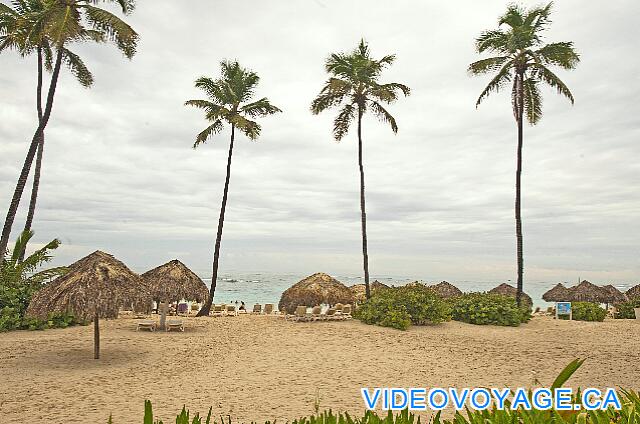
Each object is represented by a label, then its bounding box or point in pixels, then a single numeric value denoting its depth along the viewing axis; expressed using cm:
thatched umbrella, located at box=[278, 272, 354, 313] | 2312
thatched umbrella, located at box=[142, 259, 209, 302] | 1989
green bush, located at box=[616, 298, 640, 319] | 2625
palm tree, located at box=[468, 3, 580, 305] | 2255
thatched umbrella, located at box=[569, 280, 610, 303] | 3275
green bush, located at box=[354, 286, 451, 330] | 1932
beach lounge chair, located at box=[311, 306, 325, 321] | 2075
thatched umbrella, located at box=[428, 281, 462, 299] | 3000
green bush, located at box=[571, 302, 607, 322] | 2422
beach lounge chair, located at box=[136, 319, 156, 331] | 1747
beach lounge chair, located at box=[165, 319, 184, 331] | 1748
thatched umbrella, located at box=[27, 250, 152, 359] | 1185
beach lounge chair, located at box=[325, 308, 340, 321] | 2080
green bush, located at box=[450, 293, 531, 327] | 2066
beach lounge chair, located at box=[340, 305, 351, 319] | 2661
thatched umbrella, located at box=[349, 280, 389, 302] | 2567
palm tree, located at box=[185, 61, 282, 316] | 2388
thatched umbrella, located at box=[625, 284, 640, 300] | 3139
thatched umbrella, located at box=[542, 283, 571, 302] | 3359
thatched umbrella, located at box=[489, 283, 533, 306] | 3197
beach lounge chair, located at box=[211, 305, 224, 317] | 2682
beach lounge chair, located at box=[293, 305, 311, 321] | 2077
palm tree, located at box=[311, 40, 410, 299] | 2366
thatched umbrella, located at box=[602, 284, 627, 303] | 3262
